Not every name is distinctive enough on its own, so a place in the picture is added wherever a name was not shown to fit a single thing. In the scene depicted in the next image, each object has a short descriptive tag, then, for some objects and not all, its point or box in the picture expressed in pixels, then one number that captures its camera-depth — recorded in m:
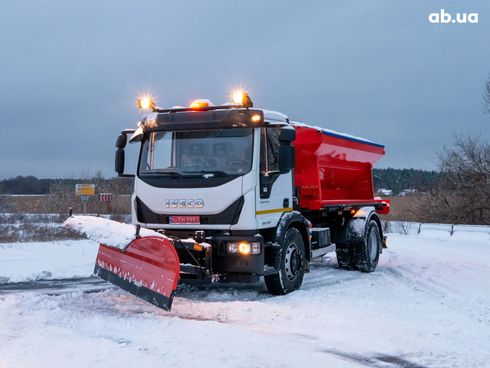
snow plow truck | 7.48
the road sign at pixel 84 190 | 31.23
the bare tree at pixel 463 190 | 26.22
